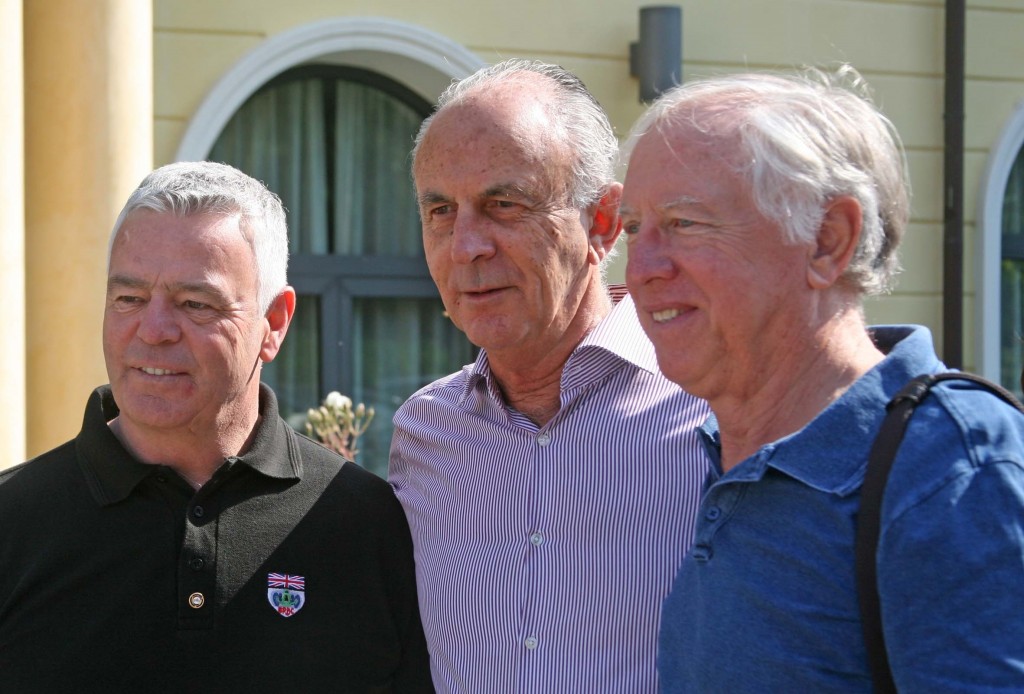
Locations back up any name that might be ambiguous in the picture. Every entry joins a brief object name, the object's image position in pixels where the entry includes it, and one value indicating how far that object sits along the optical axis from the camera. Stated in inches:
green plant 205.5
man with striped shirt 90.2
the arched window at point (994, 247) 259.1
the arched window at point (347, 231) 240.8
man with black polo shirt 92.6
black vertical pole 254.2
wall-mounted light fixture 229.9
